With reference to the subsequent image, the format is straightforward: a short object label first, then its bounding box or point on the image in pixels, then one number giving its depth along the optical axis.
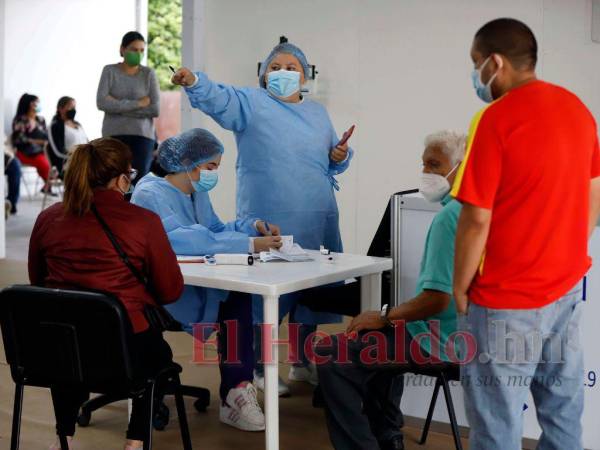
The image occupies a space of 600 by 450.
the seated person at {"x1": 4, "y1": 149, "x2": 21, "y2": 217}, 9.16
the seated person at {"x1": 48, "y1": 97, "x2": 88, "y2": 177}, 8.90
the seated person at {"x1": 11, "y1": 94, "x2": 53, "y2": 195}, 9.93
